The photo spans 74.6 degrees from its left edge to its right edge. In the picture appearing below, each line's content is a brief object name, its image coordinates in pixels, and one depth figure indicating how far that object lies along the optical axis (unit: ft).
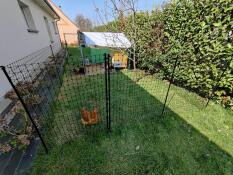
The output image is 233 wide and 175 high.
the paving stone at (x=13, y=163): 6.47
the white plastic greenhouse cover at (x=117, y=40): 20.91
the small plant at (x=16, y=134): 7.46
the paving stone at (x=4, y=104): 10.15
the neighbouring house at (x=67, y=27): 73.34
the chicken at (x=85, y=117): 9.27
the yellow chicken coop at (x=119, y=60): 20.99
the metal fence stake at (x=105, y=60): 6.49
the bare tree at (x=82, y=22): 109.76
